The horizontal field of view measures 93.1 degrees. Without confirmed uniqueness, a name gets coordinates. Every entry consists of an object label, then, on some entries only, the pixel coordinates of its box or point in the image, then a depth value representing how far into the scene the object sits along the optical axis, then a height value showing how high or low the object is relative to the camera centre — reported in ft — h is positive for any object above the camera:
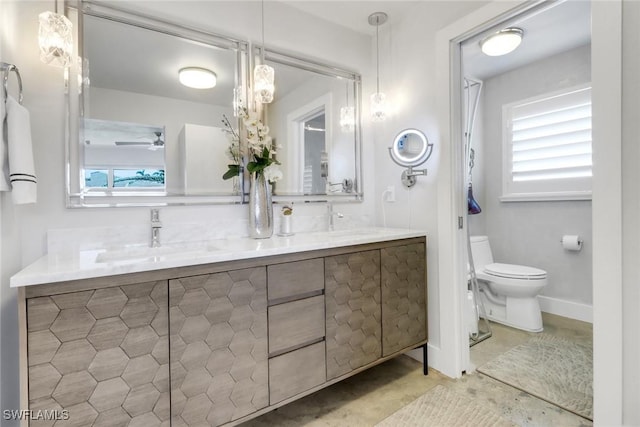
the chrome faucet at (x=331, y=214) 7.18 -0.06
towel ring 3.67 +1.79
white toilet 8.20 -2.33
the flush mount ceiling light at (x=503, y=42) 7.61 +4.26
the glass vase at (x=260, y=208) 5.72 +0.08
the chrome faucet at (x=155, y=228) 5.14 -0.24
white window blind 8.57 +1.88
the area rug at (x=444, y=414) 4.93 -3.46
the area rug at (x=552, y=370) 5.49 -3.40
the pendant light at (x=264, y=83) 5.95 +2.56
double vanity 3.08 -1.44
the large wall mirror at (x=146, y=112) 4.86 +1.82
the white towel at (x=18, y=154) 3.72 +0.77
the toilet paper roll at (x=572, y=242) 8.61 -0.98
